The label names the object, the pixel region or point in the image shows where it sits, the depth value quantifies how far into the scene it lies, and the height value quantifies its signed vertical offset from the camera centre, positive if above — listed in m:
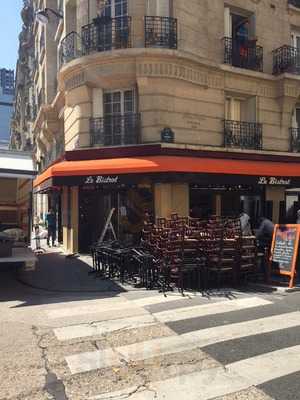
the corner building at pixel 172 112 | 14.87 +3.26
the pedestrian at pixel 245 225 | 11.64 -0.45
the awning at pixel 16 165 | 10.18 +0.95
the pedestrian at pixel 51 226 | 20.06 -0.78
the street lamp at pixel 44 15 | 22.45 +9.12
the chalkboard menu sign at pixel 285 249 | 10.22 -0.93
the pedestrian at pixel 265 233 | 11.42 -0.62
